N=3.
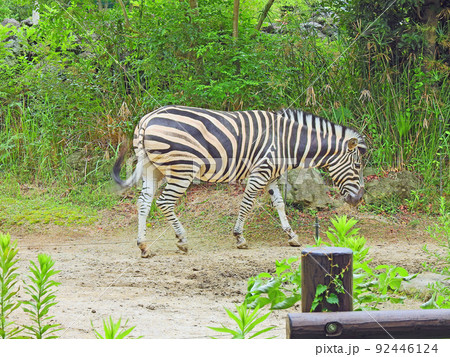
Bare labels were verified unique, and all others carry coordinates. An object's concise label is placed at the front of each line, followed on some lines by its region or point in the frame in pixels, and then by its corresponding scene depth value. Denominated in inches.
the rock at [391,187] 548.4
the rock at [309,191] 537.3
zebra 449.4
